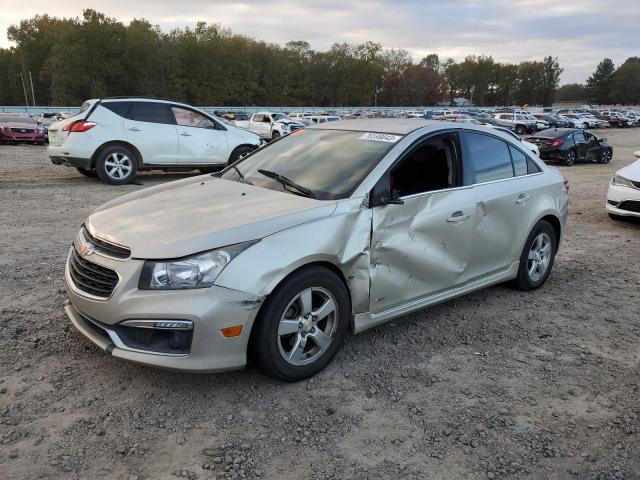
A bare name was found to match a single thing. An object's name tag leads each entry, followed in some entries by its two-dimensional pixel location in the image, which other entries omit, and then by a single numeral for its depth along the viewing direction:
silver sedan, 3.03
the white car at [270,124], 27.78
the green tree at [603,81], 145.25
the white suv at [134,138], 10.45
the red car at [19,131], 22.50
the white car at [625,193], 8.41
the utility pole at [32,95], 90.25
